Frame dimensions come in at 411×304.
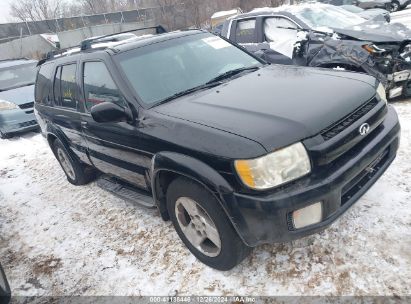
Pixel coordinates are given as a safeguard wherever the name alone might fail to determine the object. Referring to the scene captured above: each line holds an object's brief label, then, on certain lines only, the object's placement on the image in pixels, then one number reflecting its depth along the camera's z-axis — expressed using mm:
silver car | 8219
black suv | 2215
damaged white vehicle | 5113
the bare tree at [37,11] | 55062
